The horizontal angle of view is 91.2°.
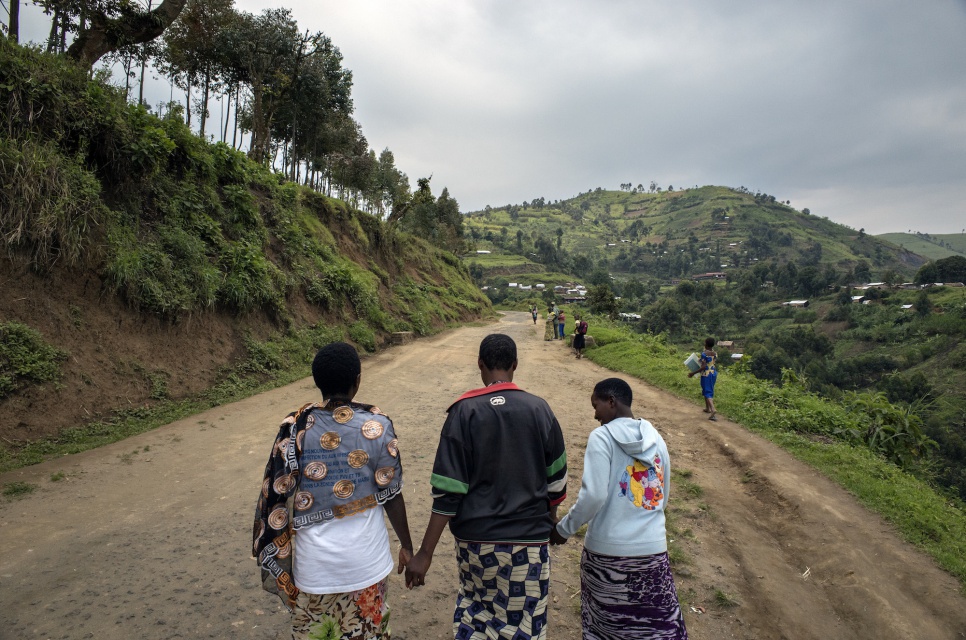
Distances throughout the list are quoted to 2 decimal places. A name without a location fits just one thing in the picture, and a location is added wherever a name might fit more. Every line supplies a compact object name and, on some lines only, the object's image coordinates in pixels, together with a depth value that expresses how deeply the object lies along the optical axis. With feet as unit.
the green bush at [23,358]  20.22
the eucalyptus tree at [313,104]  73.61
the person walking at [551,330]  74.46
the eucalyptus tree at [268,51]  62.80
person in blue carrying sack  29.19
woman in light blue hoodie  8.10
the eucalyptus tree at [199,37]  64.03
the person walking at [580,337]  55.26
